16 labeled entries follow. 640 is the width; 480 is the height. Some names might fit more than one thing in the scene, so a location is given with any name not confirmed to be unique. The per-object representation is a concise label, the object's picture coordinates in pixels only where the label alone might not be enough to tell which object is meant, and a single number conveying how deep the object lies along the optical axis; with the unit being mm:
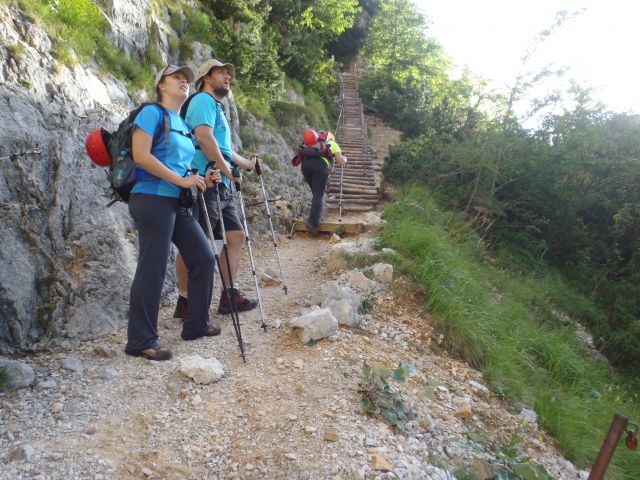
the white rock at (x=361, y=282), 5234
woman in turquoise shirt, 3094
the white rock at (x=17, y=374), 2842
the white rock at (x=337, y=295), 4664
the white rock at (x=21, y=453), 2258
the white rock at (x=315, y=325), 3936
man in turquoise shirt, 3836
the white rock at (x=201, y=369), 3152
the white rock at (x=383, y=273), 5449
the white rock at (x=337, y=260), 6090
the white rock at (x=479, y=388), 4066
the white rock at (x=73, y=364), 3184
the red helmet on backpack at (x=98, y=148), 3230
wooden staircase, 11484
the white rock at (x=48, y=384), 2914
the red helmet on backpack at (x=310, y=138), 7730
